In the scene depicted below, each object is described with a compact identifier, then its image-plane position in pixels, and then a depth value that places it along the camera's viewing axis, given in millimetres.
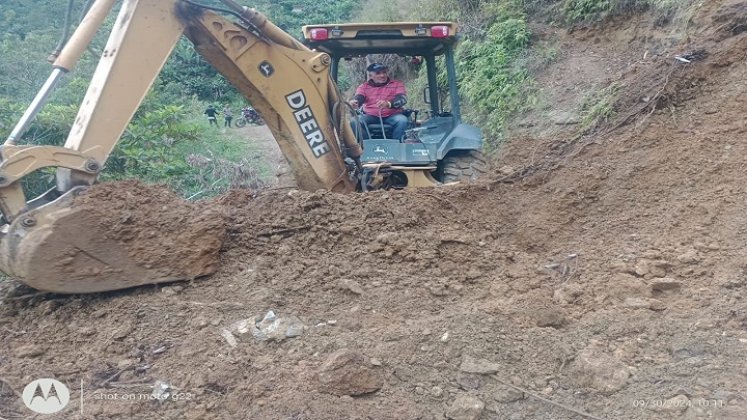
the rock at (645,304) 3520
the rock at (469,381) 3072
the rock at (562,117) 7035
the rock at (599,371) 2943
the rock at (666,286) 3719
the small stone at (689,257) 3912
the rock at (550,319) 3570
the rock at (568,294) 3789
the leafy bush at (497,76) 8438
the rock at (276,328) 3498
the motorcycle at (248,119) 14641
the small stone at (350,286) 3926
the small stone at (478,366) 3119
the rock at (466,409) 2873
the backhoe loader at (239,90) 3553
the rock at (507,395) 2977
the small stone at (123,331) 3520
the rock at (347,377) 3002
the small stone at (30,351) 3438
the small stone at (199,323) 3568
